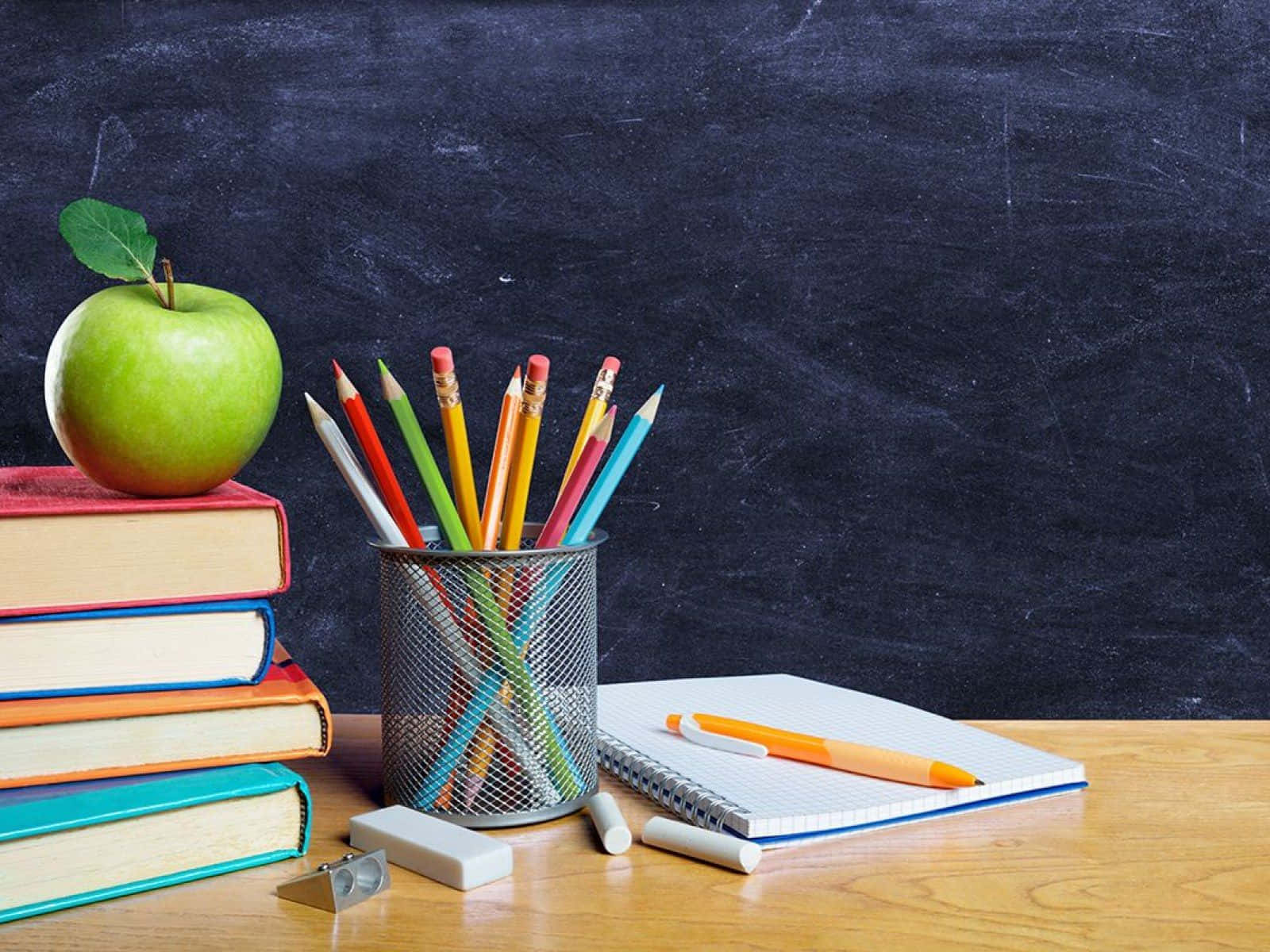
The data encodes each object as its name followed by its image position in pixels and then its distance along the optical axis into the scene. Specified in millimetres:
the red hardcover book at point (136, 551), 581
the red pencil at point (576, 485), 649
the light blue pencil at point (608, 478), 667
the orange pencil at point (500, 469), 673
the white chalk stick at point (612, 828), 617
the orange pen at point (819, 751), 666
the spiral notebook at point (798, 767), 630
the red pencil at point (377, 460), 638
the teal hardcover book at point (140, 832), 543
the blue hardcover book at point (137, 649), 580
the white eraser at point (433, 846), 574
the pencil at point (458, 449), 640
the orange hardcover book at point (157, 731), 567
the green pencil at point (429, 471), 648
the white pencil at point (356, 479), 643
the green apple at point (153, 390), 636
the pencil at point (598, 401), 667
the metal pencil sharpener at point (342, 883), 550
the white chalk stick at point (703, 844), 588
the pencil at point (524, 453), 641
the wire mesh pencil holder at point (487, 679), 633
